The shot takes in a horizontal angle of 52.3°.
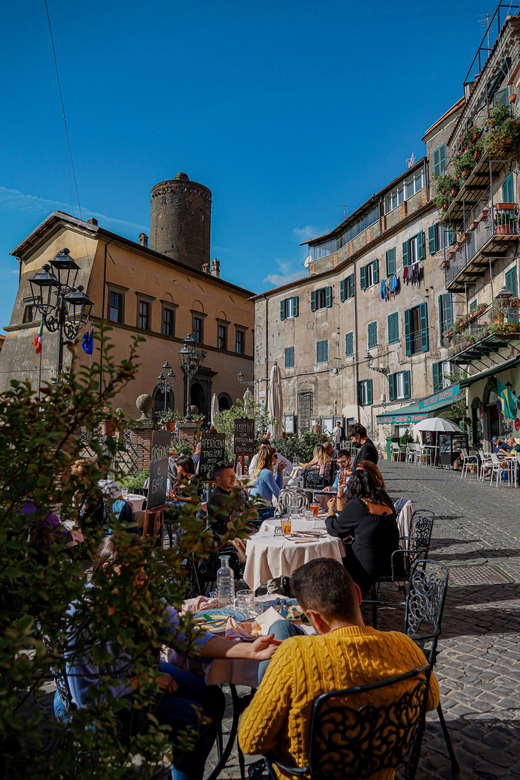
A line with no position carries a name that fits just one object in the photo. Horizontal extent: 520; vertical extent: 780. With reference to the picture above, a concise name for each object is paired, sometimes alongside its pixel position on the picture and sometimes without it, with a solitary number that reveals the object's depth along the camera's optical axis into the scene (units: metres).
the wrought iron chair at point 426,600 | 2.94
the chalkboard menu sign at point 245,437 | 12.15
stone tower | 39.16
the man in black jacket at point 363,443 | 8.39
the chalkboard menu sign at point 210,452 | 8.10
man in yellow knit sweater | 1.88
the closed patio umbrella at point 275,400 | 16.66
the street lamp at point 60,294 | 8.79
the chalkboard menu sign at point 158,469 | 5.66
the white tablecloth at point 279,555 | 4.77
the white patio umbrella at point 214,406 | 20.95
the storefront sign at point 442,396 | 20.62
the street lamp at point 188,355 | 17.90
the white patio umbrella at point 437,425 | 20.06
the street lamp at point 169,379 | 24.92
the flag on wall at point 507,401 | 16.62
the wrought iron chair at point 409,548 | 4.88
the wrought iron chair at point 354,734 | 1.81
